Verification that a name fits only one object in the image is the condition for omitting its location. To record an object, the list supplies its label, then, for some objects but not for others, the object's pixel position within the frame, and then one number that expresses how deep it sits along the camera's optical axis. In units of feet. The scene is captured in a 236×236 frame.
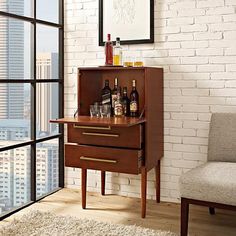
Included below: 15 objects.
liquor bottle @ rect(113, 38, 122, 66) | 10.56
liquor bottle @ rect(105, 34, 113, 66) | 10.46
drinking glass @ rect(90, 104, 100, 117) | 10.40
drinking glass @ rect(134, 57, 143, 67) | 10.44
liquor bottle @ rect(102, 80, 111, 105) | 10.72
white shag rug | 8.43
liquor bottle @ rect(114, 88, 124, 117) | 10.24
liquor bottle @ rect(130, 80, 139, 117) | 10.22
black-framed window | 9.69
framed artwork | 10.75
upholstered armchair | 7.64
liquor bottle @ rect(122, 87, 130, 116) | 10.44
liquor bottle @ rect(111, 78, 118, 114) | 10.55
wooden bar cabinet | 9.20
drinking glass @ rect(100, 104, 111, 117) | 10.36
